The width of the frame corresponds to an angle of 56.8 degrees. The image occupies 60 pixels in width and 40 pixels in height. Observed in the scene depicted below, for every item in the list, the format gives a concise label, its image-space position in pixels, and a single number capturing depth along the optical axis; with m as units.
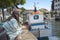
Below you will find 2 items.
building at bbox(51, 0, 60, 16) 19.26
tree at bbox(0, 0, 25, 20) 7.15
